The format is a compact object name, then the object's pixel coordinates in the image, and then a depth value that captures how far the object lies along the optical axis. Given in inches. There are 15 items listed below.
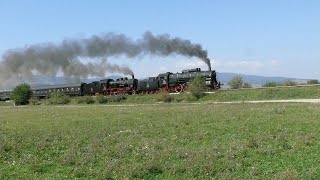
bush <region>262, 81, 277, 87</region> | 3096.5
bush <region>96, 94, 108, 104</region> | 3139.8
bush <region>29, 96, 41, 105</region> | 3738.9
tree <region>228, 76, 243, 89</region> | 3543.3
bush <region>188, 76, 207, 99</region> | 2652.6
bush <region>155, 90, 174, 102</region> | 2705.7
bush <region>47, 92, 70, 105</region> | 3494.1
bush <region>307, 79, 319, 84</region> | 3268.0
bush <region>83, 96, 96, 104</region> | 3238.2
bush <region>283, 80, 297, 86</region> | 3073.3
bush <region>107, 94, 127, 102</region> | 3088.8
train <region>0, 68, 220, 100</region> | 2960.1
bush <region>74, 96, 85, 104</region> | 3312.0
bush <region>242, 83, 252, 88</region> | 3343.8
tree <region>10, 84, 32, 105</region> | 3964.1
